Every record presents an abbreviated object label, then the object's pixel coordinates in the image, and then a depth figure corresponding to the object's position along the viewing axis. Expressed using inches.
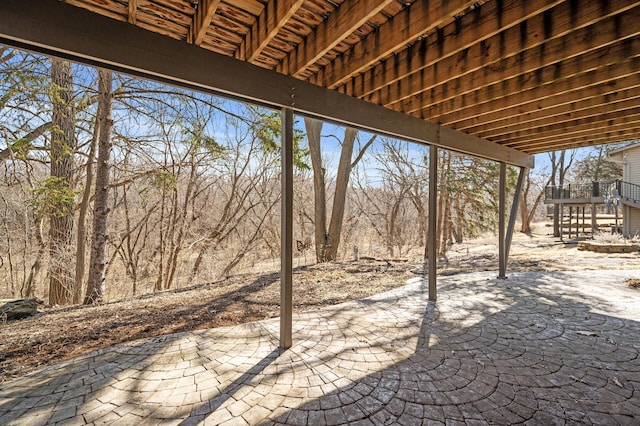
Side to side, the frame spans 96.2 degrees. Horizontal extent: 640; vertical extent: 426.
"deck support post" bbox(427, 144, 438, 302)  156.1
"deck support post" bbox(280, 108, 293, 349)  101.7
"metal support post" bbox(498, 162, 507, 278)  202.0
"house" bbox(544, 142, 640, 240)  453.7
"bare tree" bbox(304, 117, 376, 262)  330.6
